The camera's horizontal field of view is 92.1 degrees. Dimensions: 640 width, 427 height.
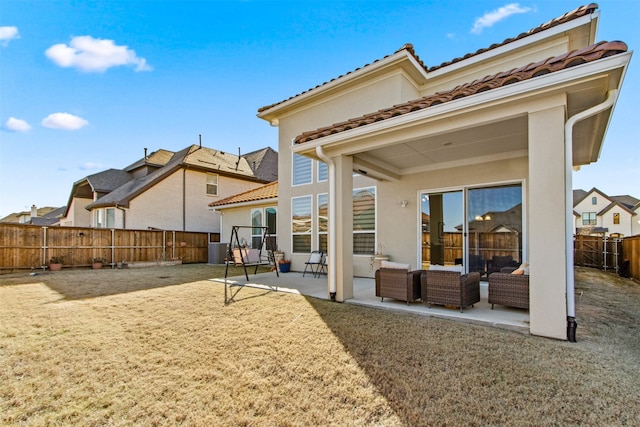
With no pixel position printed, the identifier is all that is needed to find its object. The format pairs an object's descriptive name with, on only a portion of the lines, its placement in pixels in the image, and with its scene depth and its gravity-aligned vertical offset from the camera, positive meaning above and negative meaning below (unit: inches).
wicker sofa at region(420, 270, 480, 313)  198.1 -44.3
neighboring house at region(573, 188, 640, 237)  1225.4 +28.3
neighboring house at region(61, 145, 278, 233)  660.1 +86.4
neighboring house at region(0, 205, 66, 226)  1222.9 +38.7
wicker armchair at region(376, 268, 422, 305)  219.6 -45.4
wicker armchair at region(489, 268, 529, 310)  189.8 -43.4
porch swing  320.3 -38.0
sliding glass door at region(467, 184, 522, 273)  276.5 -5.5
